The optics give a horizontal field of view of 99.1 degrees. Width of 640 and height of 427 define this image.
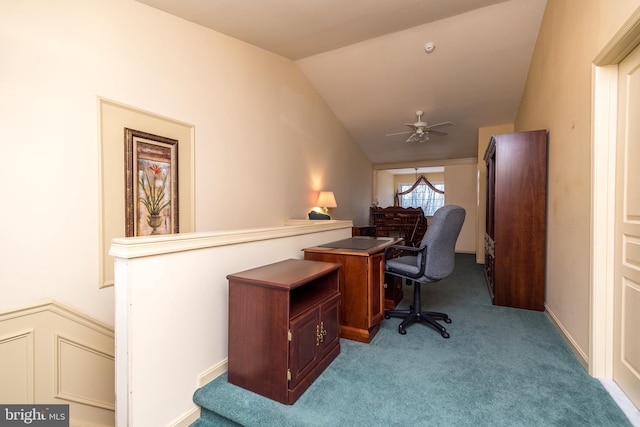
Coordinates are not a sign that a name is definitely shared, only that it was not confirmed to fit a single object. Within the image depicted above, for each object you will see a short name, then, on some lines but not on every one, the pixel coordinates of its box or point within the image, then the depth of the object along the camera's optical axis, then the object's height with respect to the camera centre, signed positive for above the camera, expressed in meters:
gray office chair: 2.15 -0.38
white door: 1.41 -0.13
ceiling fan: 4.56 +1.40
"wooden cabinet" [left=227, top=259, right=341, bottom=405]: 1.40 -0.67
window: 8.69 +0.41
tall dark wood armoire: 2.64 -0.08
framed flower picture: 2.19 +0.24
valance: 8.58 +0.69
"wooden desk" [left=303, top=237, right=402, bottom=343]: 2.03 -0.58
